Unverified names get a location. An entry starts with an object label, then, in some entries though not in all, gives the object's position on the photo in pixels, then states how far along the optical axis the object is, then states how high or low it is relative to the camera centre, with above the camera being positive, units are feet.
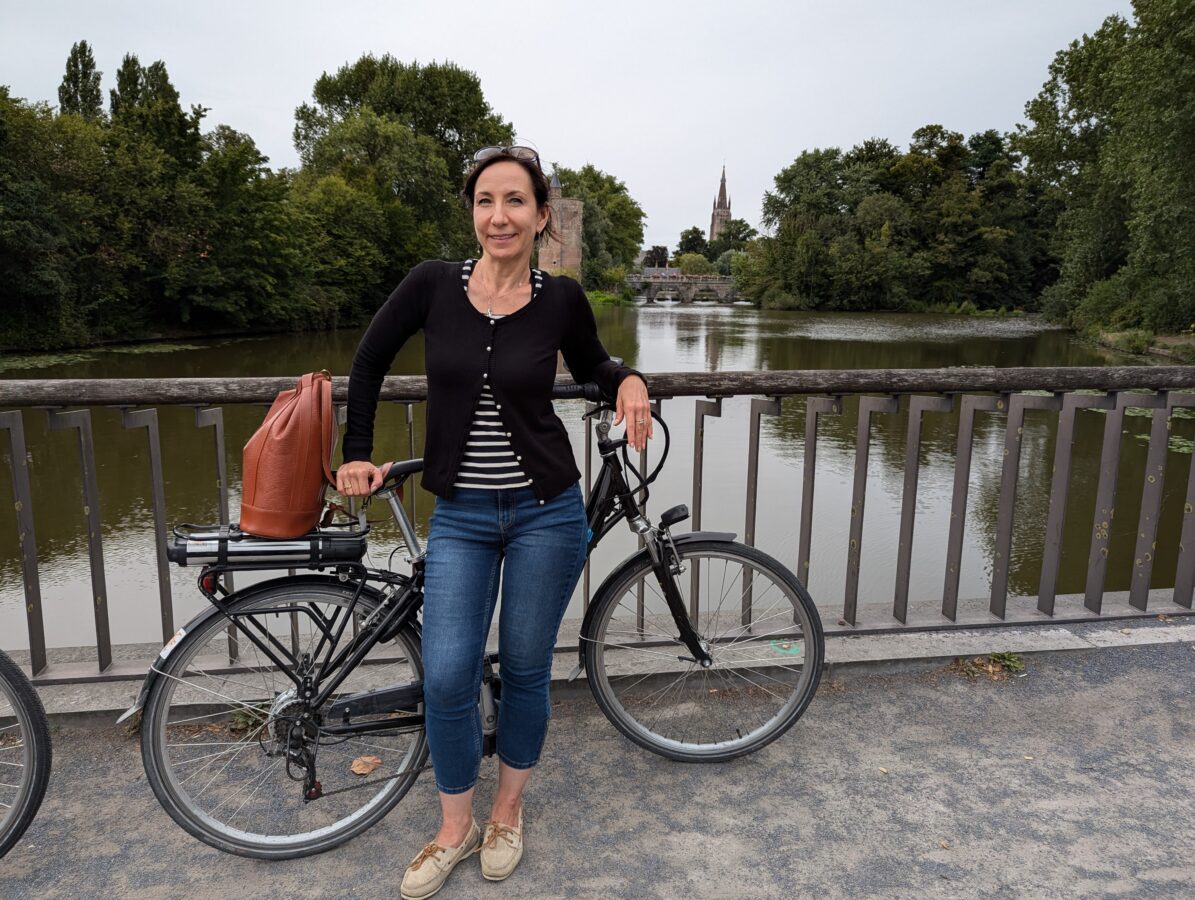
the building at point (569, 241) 170.24 +8.62
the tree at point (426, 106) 177.88 +34.51
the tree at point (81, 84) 156.97 +33.09
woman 6.82 -1.39
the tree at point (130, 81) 149.79 +32.22
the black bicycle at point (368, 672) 7.16 -3.63
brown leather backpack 6.79 -1.36
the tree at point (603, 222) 236.02 +17.94
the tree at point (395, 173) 149.79 +18.16
